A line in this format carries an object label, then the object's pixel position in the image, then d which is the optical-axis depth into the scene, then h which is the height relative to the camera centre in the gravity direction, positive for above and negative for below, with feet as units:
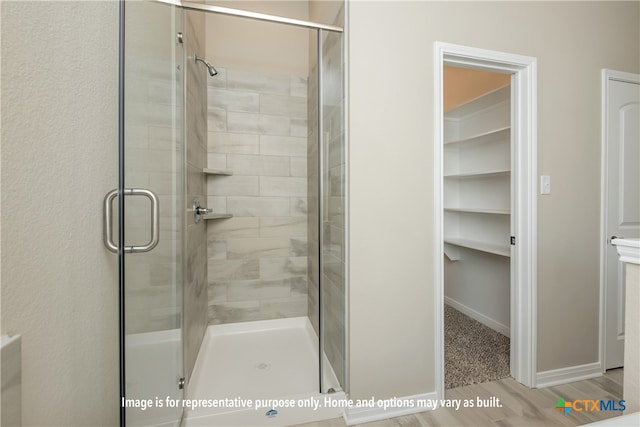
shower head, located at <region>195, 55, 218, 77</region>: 6.77 +3.52
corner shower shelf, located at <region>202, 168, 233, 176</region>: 7.39 +1.02
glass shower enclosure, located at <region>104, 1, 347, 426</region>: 2.69 -0.04
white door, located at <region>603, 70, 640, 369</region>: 6.16 +0.58
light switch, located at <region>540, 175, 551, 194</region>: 5.75 +0.52
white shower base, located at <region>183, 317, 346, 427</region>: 4.70 -3.64
